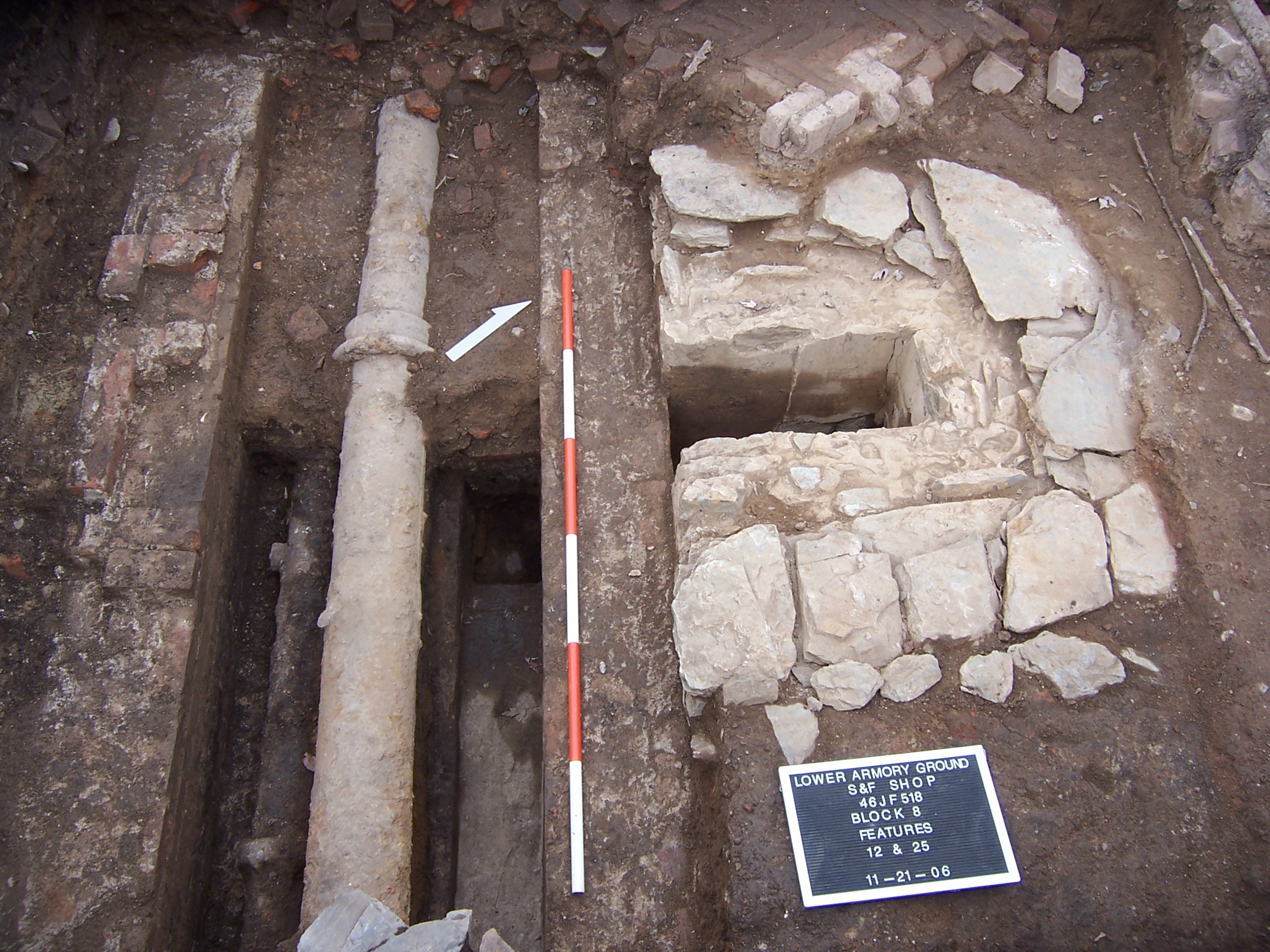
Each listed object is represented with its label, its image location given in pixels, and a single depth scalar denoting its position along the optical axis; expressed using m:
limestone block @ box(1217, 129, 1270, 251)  2.67
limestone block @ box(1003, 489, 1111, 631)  2.24
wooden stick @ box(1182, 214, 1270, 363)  2.53
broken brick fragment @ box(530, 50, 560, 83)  3.60
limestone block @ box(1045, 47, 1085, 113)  3.14
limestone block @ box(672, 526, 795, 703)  2.23
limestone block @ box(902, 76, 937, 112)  3.04
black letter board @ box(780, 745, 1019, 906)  1.96
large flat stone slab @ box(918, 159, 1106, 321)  2.70
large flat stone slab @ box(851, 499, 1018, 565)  2.38
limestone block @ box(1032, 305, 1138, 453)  2.46
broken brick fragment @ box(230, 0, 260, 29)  3.64
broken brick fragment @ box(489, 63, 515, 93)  3.75
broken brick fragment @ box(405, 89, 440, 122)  3.70
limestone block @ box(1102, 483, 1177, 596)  2.27
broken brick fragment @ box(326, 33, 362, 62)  3.71
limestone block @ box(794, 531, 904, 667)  2.23
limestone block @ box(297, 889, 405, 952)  2.03
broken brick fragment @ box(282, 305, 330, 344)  3.33
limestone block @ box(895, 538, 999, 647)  2.24
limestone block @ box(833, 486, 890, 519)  2.46
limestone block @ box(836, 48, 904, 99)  2.98
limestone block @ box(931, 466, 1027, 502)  2.46
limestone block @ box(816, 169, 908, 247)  2.89
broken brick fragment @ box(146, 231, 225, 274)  3.17
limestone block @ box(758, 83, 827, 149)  2.87
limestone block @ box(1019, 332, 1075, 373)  2.61
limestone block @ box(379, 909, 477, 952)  1.98
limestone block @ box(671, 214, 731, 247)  2.95
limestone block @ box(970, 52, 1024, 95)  3.16
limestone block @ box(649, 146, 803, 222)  2.94
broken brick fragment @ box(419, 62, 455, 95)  3.74
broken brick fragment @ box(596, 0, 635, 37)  3.32
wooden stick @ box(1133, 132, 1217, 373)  2.55
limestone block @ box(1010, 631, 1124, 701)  2.15
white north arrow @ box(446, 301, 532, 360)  3.24
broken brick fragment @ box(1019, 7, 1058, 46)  3.23
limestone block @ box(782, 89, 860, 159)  2.82
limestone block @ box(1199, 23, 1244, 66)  2.87
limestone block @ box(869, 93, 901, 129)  2.96
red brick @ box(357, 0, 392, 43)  3.64
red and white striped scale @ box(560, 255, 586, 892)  2.32
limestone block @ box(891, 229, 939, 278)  2.86
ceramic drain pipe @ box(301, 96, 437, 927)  2.55
